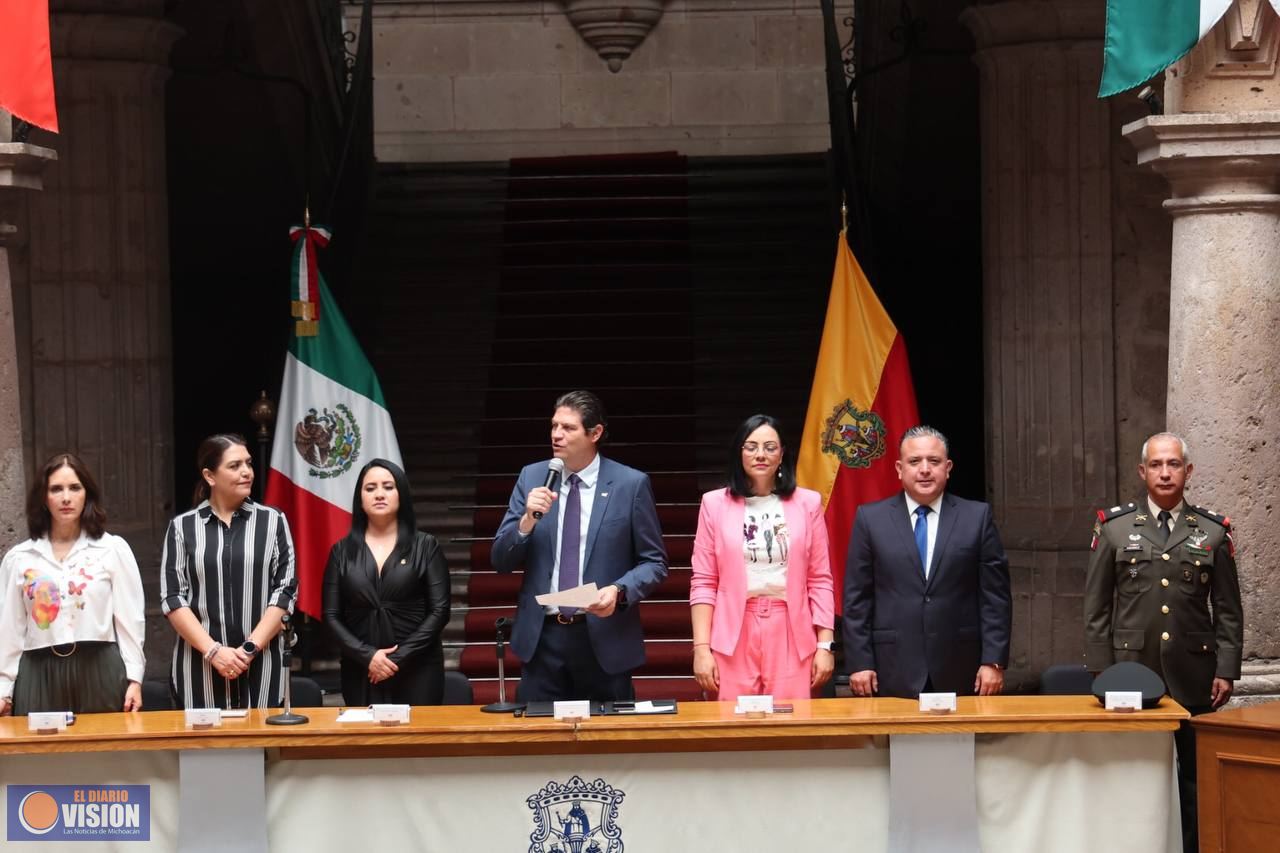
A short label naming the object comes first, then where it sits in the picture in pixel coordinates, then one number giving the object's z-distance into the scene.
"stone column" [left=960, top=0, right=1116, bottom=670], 9.19
